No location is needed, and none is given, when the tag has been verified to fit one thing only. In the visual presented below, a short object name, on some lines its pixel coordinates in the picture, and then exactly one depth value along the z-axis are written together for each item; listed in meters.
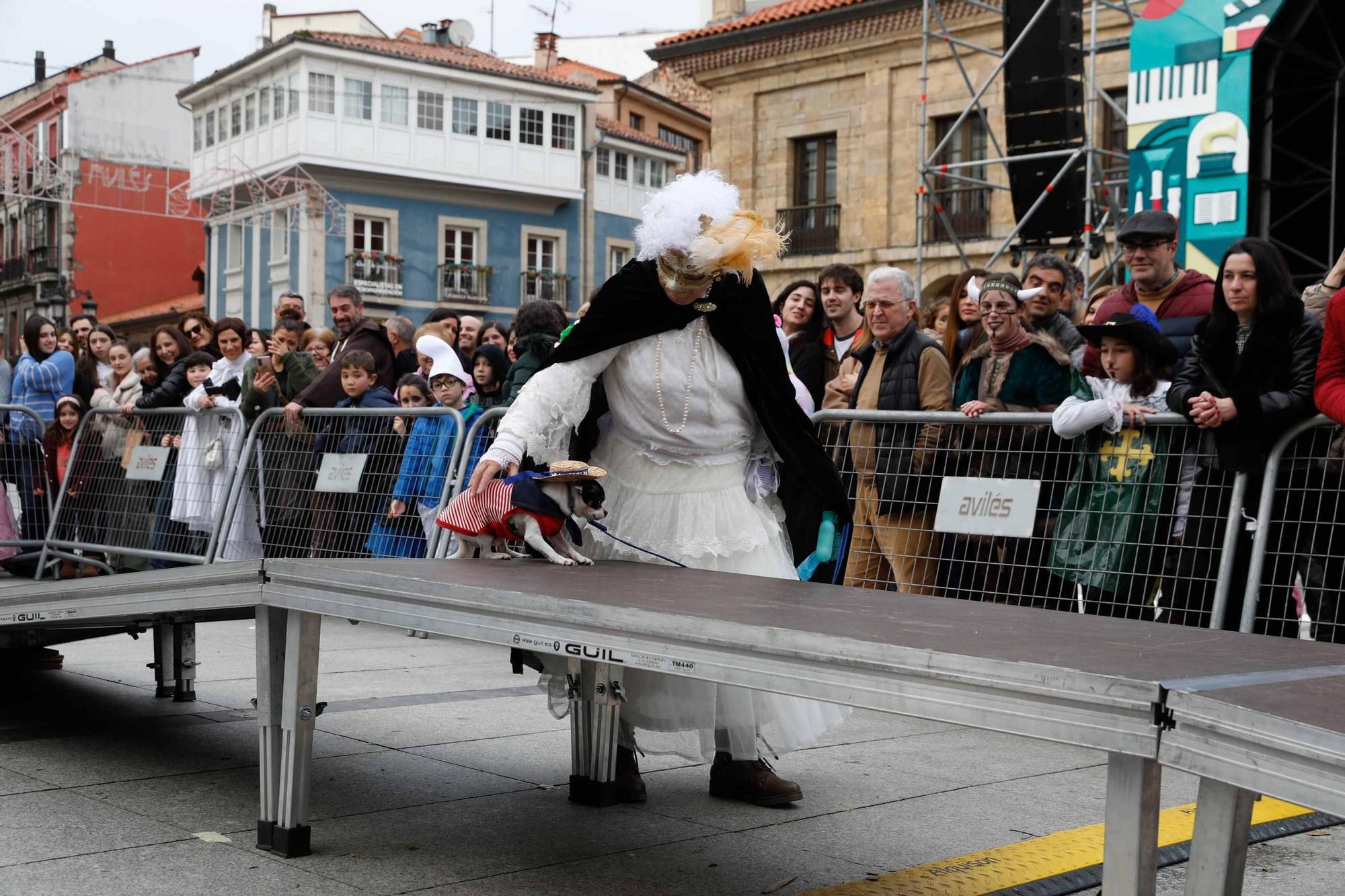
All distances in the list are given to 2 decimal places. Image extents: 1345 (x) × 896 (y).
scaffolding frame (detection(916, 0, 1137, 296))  16.23
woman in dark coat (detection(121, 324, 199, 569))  8.69
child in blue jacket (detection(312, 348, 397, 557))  7.69
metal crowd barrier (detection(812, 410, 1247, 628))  5.32
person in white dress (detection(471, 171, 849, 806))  4.59
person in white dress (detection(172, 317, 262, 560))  8.16
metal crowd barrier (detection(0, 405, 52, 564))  9.41
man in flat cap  6.46
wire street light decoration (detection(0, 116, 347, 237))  38.41
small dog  4.50
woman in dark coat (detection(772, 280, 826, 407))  8.02
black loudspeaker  16.38
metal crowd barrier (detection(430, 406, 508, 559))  7.00
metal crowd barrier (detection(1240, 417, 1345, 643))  4.96
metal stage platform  2.29
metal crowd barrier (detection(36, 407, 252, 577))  8.55
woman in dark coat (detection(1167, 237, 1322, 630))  5.14
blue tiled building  42.84
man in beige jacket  6.14
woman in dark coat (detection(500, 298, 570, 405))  8.48
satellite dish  49.66
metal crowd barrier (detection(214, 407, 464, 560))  7.51
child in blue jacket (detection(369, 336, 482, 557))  7.46
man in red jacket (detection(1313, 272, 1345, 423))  4.83
